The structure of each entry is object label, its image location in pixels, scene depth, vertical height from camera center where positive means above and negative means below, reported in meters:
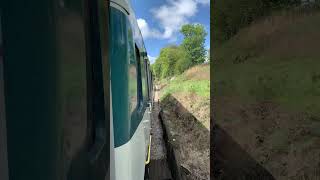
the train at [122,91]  1.09 -0.04
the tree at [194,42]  39.00 +9.51
